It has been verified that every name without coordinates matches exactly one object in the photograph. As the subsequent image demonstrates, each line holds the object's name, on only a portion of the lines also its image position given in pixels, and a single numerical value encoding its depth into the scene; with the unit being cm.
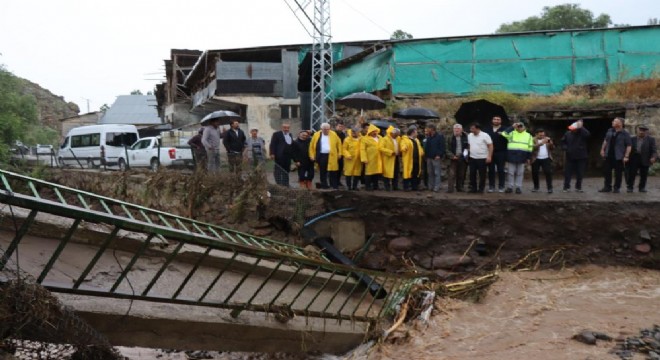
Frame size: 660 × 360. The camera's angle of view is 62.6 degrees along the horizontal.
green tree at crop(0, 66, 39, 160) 1957
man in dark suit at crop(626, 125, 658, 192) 1069
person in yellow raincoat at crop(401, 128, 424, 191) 1166
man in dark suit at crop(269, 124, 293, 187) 1188
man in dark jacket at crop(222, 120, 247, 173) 1187
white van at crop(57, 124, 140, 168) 2083
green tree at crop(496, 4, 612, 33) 4181
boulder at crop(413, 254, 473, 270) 1052
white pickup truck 1272
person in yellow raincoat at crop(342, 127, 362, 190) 1147
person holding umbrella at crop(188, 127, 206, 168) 1162
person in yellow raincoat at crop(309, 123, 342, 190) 1148
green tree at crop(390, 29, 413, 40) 4678
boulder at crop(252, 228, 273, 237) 1094
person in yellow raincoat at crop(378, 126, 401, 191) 1151
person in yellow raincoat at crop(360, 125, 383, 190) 1145
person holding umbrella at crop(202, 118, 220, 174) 1163
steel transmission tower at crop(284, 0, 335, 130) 2031
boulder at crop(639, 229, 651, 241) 988
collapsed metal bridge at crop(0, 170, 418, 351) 410
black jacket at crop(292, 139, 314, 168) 1176
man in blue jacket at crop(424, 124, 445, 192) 1161
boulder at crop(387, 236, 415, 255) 1085
